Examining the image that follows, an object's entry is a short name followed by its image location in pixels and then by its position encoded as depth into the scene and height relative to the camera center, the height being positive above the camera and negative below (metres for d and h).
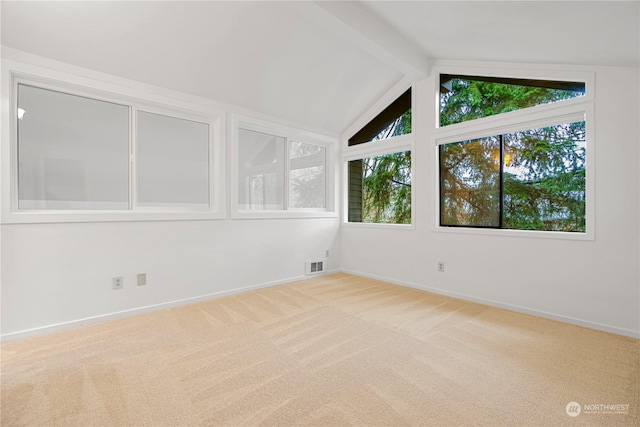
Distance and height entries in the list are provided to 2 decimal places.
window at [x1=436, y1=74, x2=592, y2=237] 2.88 +0.59
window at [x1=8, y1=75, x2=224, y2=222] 2.56 +0.52
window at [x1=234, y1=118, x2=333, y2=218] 3.89 +0.55
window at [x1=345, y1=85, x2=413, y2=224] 4.23 +0.64
